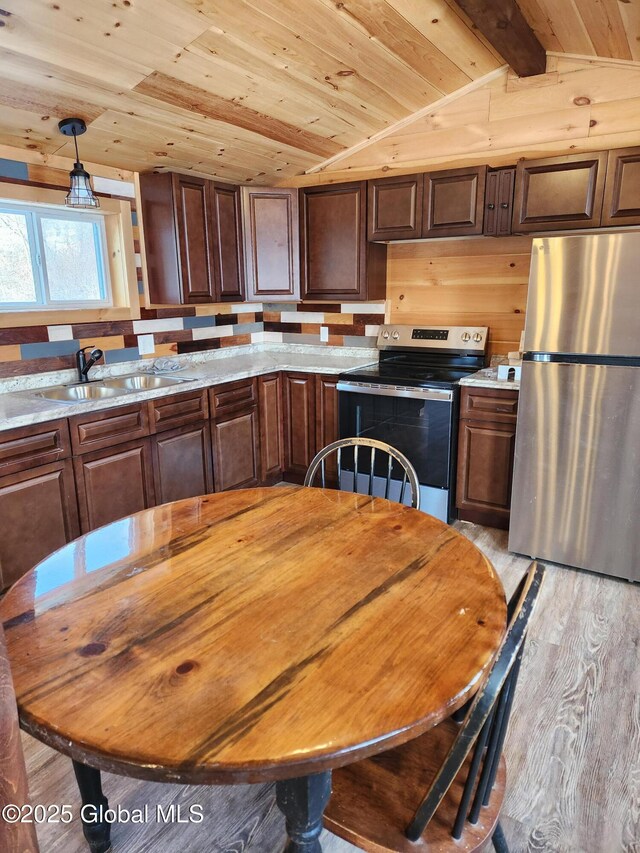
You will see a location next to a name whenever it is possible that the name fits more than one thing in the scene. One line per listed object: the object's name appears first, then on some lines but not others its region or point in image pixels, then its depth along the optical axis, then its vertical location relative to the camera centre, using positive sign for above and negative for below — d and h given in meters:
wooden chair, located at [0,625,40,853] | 0.61 -0.52
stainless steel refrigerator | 2.54 -0.55
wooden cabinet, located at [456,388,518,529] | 3.14 -0.93
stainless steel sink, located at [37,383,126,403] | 2.91 -0.53
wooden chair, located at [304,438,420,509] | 1.90 -0.59
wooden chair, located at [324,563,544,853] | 0.92 -0.96
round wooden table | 0.84 -0.64
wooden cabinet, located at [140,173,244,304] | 3.35 +0.32
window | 2.88 +0.17
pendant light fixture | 2.56 +0.47
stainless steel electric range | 3.29 -0.66
